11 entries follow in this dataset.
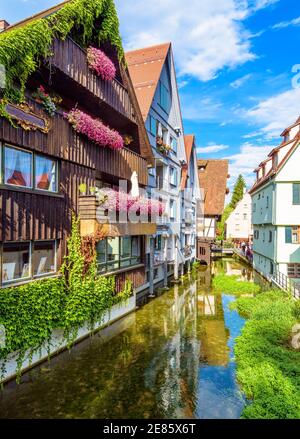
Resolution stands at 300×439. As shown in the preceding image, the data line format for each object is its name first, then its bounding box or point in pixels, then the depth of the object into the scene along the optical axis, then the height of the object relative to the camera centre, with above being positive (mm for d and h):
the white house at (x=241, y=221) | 58625 +1569
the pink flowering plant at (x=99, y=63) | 11953 +6564
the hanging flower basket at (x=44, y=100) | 9500 +4038
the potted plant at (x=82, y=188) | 11531 +1517
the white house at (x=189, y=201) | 30627 +3058
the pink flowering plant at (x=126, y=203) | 11773 +1094
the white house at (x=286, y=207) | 21969 +1638
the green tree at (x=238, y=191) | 90688 +11419
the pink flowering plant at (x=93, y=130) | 10945 +3796
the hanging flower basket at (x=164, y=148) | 22297 +5995
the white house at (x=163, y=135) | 20156 +7161
